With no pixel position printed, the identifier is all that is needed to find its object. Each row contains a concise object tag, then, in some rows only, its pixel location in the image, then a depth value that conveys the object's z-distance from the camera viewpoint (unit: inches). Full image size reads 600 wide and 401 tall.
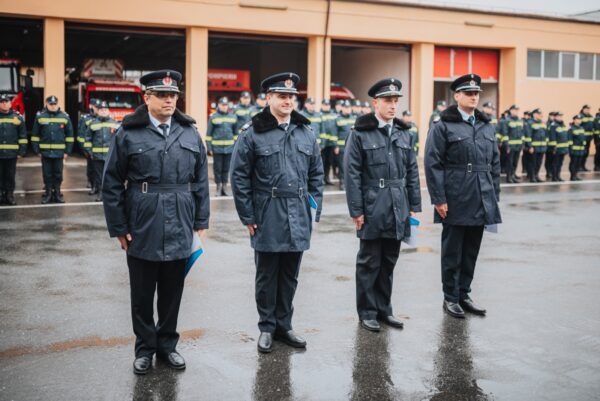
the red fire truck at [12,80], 982.4
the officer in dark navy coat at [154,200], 207.0
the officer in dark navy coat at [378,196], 253.1
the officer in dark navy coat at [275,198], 232.2
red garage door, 1225.2
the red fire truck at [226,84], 1170.0
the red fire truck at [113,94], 1036.5
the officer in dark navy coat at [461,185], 273.1
